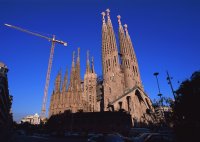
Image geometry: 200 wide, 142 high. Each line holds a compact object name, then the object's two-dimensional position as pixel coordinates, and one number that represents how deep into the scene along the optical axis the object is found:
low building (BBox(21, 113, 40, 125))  170.50
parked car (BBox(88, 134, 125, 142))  13.57
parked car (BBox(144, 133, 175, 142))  13.49
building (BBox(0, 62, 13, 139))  41.77
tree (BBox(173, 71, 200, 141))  24.78
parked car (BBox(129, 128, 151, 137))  20.30
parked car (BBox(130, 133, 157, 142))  13.87
